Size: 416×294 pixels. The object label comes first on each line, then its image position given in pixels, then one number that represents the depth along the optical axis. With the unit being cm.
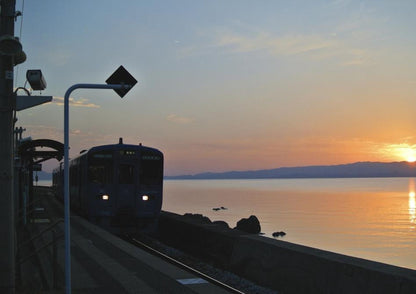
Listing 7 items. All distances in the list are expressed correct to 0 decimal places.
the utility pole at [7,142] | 620
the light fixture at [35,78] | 762
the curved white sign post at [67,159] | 561
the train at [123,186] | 1709
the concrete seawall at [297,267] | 745
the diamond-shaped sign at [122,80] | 624
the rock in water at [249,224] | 4628
